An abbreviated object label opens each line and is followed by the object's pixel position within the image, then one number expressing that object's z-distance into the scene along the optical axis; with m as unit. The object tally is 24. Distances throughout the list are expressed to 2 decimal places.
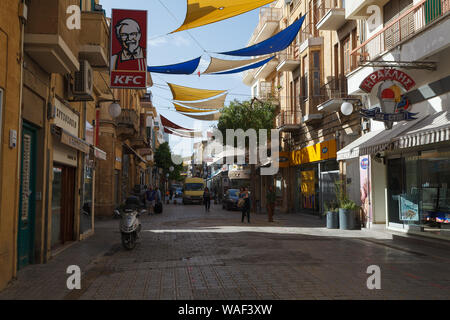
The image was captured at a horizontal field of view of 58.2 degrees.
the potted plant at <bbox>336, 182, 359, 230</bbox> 14.98
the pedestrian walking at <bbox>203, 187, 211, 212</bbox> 26.97
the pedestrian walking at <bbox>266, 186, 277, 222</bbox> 18.75
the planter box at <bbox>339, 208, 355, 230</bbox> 14.97
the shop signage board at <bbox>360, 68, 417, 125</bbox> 11.58
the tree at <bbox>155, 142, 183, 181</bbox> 57.12
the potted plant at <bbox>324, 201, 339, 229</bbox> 15.46
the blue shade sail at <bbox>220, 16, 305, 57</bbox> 14.33
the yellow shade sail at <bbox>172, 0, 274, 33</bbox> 11.49
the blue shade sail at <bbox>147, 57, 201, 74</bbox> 15.13
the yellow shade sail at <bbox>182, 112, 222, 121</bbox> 22.38
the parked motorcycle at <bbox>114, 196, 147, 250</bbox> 10.27
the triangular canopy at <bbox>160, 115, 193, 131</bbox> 24.56
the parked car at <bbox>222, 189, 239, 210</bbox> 28.78
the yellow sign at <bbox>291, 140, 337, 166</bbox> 18.62
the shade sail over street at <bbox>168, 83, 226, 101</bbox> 18.12
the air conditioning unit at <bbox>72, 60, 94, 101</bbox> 10.20
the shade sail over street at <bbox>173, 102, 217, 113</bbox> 20.66
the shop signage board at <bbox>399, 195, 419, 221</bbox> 12.36
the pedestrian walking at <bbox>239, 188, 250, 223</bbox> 18.41
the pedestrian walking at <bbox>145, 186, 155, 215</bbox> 23.83
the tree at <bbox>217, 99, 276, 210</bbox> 25.58
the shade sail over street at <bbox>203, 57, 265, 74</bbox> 15.48
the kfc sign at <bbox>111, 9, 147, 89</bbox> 11.70
